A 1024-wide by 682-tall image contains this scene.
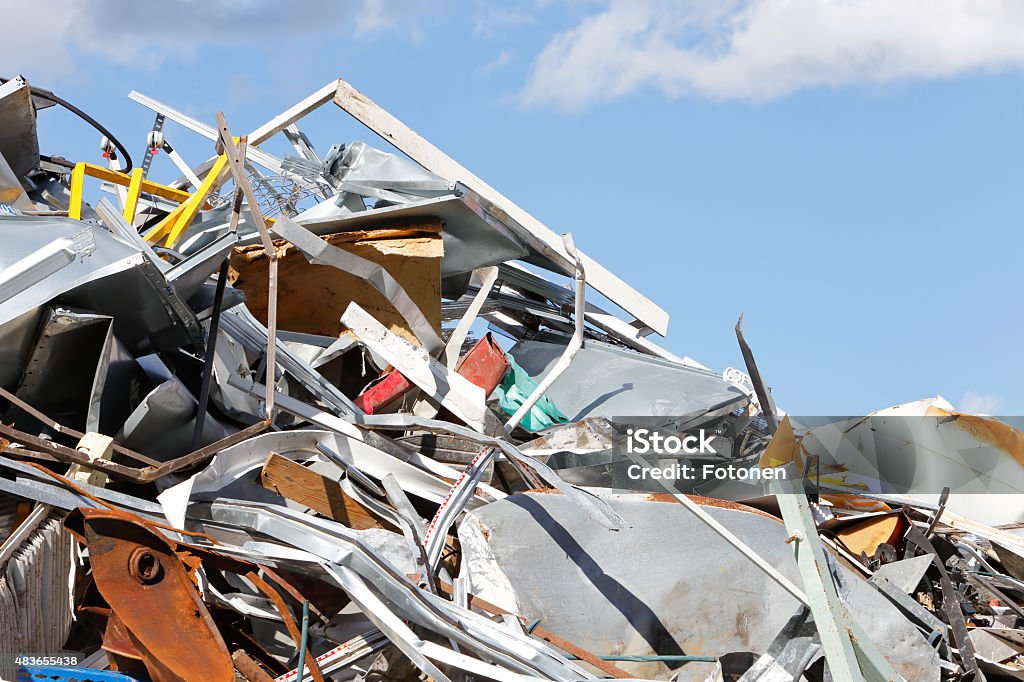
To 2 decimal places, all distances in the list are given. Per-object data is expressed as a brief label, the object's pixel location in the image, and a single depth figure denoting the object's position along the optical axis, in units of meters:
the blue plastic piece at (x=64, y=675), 6.13
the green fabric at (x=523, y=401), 10.41
